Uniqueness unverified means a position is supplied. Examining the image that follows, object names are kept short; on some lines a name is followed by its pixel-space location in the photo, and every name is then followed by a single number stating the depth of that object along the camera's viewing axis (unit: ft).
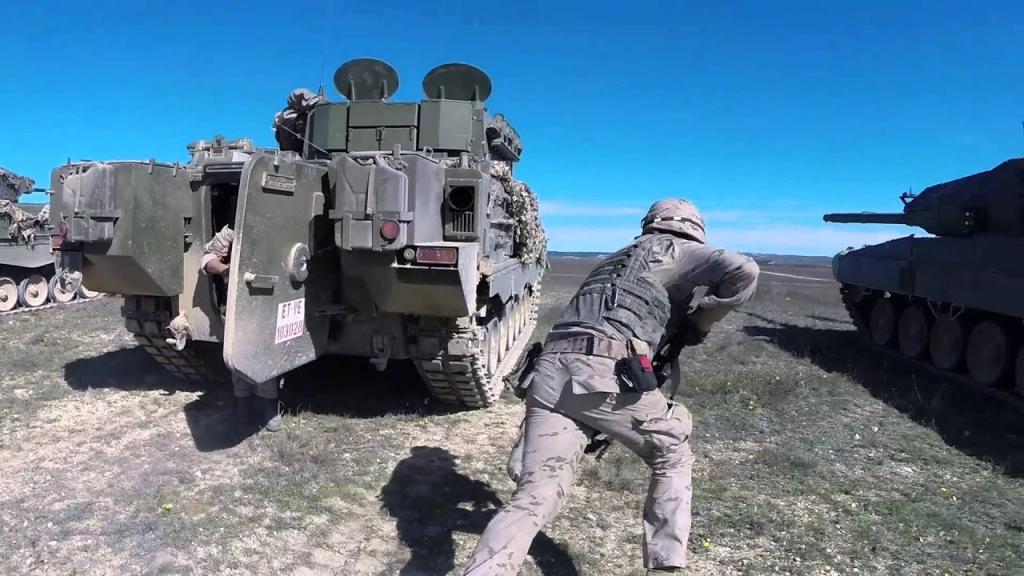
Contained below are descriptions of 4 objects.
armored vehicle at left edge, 41.06
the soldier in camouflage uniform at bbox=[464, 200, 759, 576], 9.68
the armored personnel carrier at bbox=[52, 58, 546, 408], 14.94
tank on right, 26.14
